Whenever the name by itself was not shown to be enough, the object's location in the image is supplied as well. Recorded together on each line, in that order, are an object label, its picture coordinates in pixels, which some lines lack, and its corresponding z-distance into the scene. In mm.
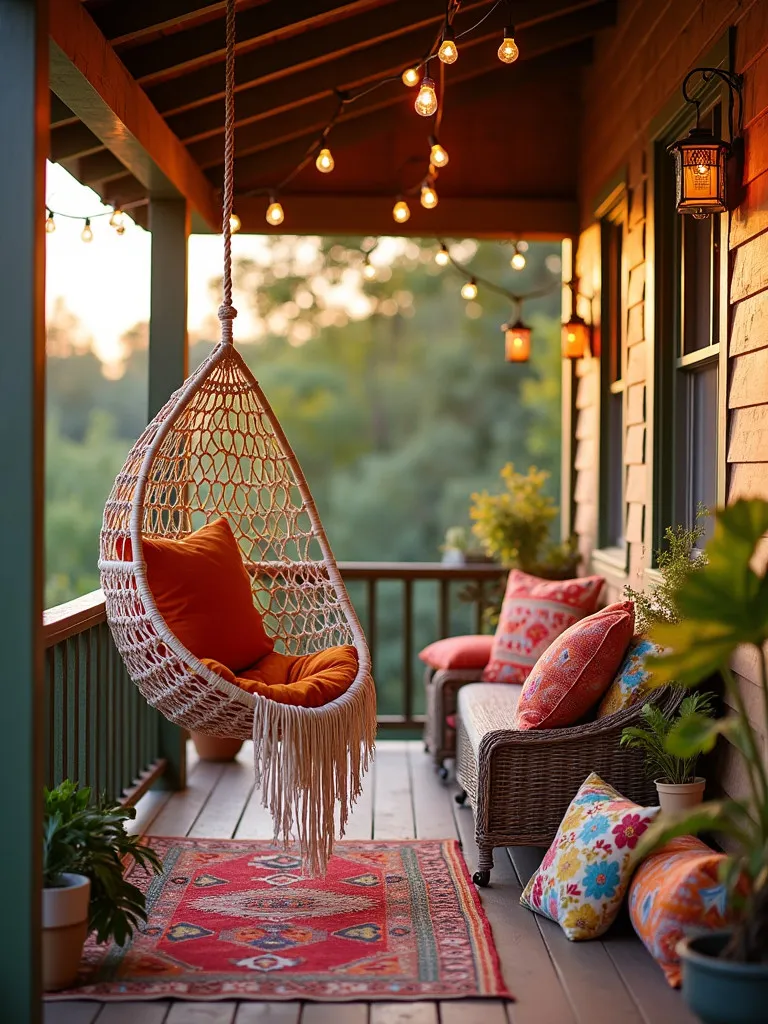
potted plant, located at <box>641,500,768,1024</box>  2230
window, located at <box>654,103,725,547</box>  3947
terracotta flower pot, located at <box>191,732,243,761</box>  5379
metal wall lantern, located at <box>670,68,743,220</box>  3330
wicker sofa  3521
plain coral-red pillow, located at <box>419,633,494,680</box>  5055
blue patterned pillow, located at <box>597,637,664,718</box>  3508
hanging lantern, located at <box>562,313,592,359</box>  5660
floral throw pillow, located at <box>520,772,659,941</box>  3072
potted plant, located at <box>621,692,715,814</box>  3342
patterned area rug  2799
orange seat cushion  3311
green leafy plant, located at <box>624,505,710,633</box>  3490
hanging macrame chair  3219
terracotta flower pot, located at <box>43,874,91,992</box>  2707
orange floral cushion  2771
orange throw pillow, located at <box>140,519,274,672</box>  3584
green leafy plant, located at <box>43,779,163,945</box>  2812
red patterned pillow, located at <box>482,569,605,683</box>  4605
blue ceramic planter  2178
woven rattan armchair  5035
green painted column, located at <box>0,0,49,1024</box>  2445
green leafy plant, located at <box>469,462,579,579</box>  5656
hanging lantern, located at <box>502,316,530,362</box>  6020
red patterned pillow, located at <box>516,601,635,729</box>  3541
